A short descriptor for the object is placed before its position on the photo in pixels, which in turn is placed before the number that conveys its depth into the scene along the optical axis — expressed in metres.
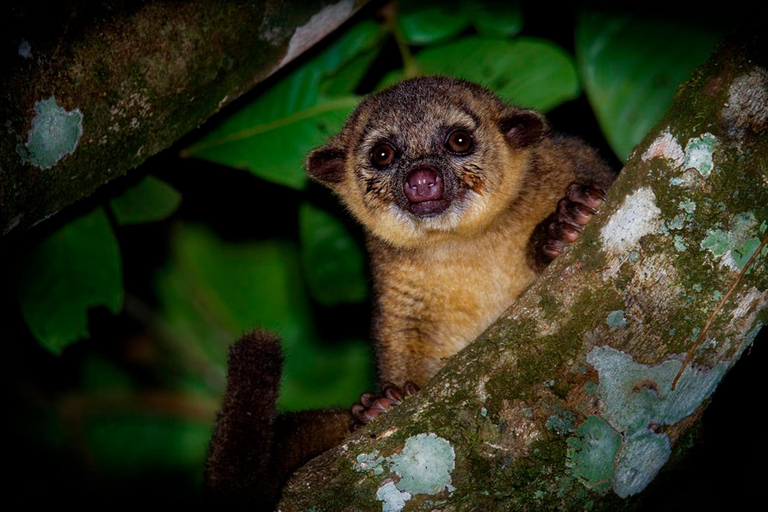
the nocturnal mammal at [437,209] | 3.16
